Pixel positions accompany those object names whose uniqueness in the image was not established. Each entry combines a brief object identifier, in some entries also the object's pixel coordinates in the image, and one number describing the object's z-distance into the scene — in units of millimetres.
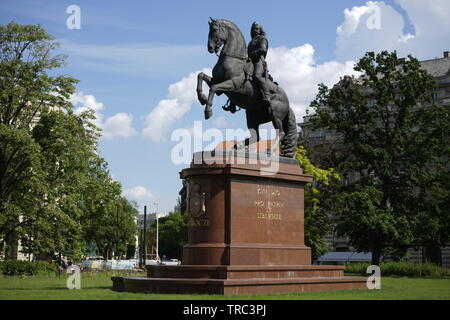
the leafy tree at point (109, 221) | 54281
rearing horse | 19844
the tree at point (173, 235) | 114188
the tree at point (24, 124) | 38188
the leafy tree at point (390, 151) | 41781
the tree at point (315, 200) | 45062
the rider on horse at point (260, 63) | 20750
